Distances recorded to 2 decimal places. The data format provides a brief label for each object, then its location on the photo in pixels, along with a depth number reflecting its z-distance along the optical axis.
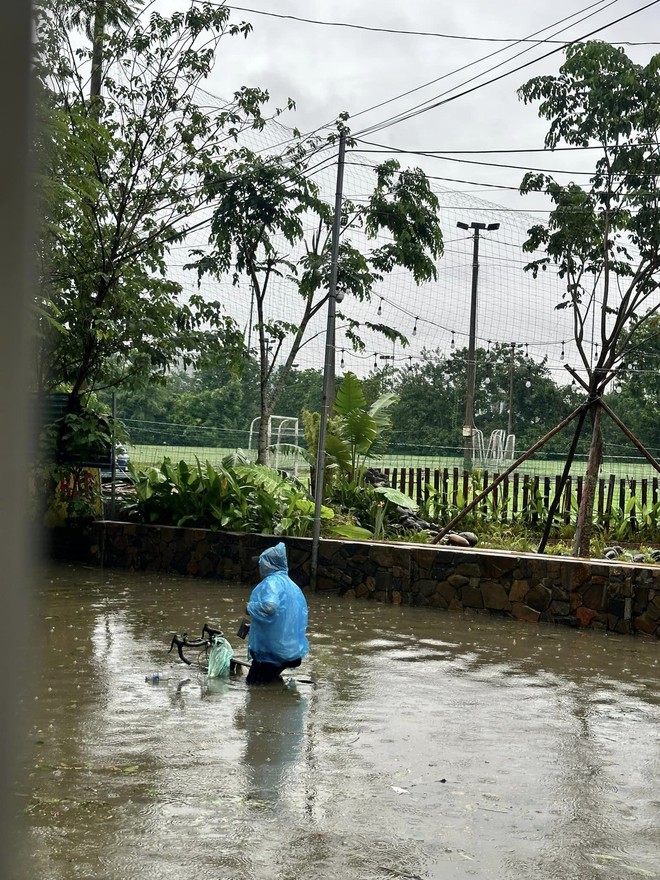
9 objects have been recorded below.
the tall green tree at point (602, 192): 11.23
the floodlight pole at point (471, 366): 13.56
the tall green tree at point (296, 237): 14.15
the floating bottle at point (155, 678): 7.03
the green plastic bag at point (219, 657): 7.21
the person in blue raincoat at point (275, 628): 6.89
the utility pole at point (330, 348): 10.84
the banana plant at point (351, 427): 14.39
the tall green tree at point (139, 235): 13.44
